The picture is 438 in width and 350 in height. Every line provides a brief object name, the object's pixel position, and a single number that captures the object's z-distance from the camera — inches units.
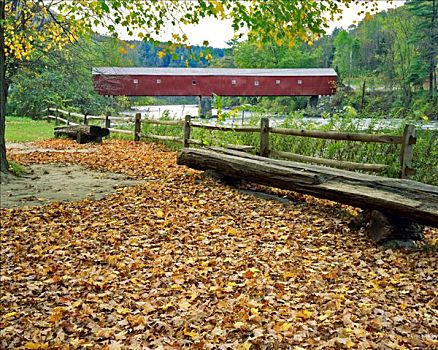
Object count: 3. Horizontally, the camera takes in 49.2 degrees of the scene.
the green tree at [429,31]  1444.4
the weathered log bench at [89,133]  587.8
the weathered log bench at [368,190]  189.0
